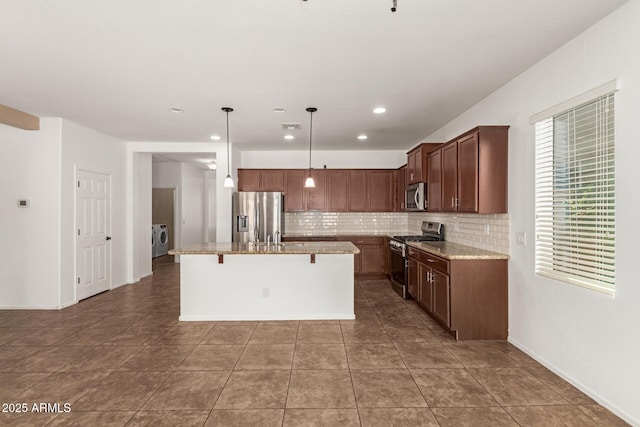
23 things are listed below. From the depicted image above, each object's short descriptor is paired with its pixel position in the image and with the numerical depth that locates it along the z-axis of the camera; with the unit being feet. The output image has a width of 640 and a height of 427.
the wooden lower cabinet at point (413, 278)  14.70
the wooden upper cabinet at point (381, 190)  22.26
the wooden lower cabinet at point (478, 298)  11.26
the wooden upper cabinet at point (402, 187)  19.90
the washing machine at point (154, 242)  28.17
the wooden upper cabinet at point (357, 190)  22.22
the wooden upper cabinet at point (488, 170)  11.20
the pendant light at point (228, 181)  13.81
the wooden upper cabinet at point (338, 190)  22.15
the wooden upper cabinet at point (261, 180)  21.81
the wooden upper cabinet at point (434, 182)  14.52
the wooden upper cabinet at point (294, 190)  21.97
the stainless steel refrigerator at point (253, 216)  19.89
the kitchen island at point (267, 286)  13.62
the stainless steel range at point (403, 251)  16.47
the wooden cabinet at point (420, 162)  16.12
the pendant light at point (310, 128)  13.61
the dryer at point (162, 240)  28.78
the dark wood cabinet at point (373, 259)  21.61
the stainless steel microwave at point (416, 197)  16.45
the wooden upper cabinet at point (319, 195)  22.09
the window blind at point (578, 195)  7.53
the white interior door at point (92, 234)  16.28
